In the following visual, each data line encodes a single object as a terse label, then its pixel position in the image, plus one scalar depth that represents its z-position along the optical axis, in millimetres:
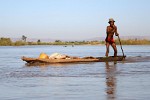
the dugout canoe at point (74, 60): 20094
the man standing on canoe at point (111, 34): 20766
